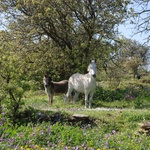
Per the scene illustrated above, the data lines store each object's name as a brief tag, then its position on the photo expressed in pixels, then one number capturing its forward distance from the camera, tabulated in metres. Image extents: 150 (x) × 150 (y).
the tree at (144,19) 14.53
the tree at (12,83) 10.84
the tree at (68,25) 18.89
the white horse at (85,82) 14.70
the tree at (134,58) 20.80
